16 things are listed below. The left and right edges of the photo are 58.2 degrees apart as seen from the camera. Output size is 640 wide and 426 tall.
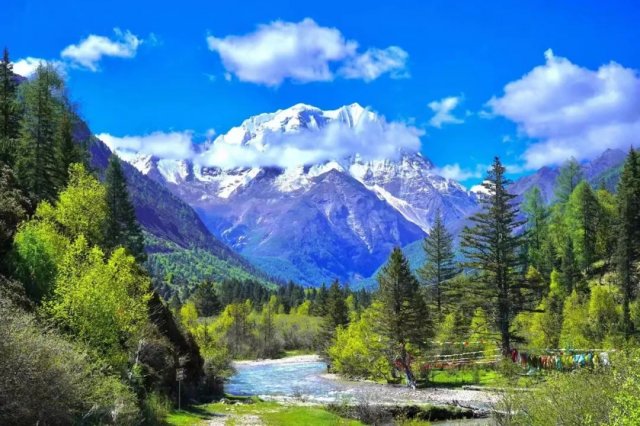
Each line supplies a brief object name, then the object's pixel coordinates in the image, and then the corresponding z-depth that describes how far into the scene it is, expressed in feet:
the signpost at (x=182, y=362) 141.38
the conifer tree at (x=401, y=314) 203.10
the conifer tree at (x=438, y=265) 294.25
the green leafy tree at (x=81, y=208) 176.04
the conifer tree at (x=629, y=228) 235.81
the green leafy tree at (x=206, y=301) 540.11
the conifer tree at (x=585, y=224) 329.11
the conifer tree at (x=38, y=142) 207.10
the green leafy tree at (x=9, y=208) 108.78
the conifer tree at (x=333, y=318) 325.21
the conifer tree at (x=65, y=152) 220.02
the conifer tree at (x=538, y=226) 355.87
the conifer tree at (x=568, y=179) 426.51
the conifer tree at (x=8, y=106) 224.74
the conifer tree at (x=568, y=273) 291.79
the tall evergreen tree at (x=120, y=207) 285.84
